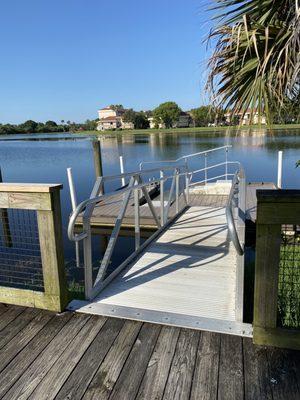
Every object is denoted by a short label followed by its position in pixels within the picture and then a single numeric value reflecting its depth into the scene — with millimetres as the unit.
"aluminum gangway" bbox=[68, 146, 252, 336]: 2471
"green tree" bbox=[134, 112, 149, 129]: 106762
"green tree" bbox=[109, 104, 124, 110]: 134712
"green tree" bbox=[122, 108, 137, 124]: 106250
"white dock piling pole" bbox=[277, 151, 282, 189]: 10367
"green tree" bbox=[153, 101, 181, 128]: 99975
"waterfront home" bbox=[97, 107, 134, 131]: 112250
